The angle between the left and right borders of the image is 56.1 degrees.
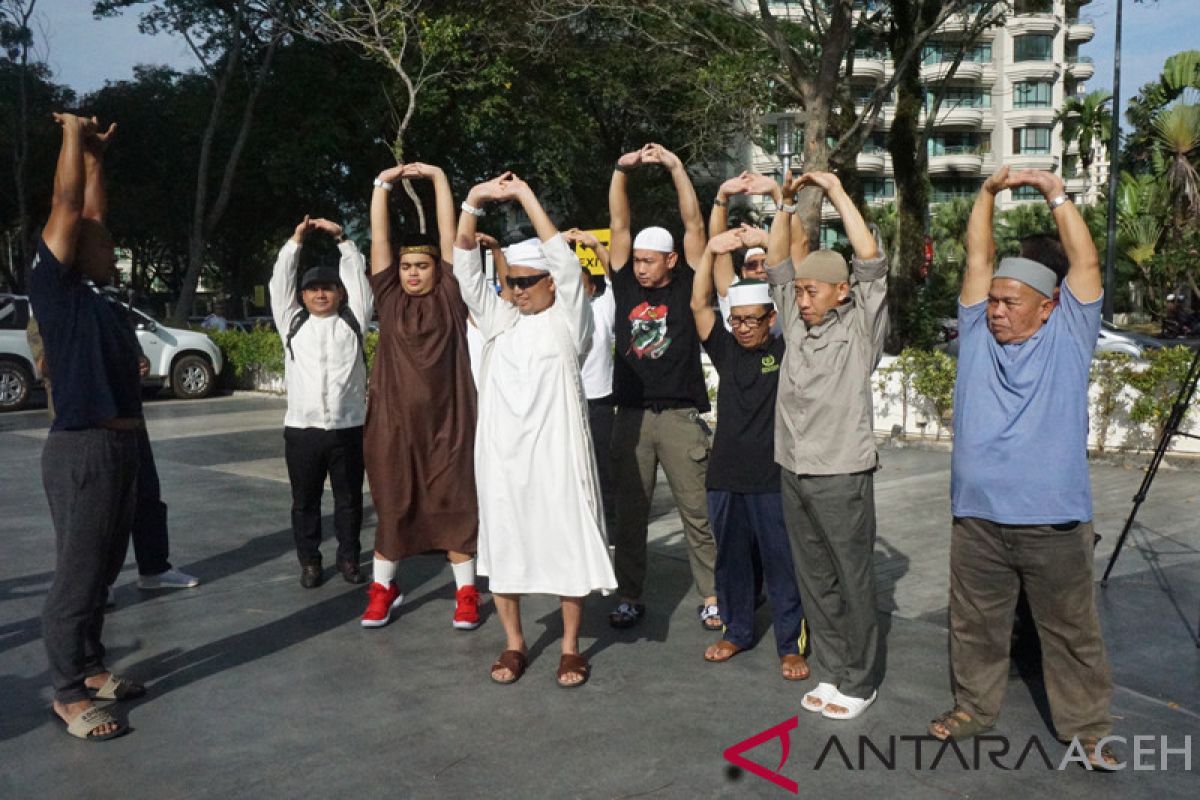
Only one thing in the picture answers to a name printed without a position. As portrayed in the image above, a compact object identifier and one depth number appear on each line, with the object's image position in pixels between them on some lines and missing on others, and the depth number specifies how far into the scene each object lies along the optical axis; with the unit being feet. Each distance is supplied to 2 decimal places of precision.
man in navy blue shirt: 13.74
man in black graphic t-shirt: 17.74
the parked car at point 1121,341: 64.22
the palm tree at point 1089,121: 146.10
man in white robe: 15.47
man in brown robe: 18.11
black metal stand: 17.61
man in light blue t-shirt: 12.47
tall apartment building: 208.85
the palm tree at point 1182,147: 95.91
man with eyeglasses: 15.83
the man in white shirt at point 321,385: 20.30
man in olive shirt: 14.07
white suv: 56.34
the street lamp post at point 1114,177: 90.63
